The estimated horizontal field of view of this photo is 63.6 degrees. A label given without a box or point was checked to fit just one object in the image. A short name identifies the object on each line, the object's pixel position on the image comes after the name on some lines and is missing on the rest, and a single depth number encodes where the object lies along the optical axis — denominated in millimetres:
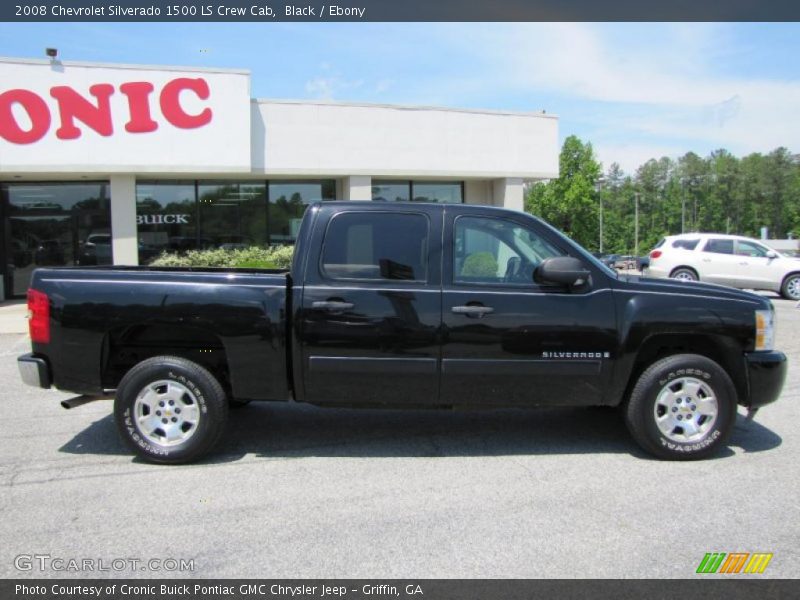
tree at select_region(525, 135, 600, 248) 58562
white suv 17094
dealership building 15000
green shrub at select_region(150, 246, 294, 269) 15530
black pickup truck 4676
